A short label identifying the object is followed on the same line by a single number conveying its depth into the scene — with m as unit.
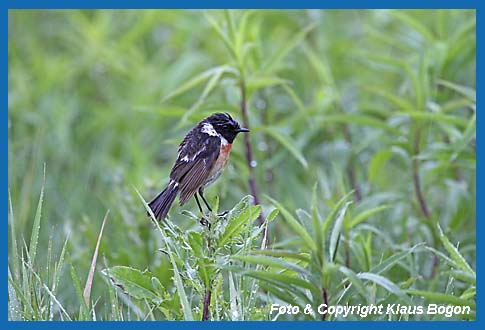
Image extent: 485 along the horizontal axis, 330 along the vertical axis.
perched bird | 5.84
